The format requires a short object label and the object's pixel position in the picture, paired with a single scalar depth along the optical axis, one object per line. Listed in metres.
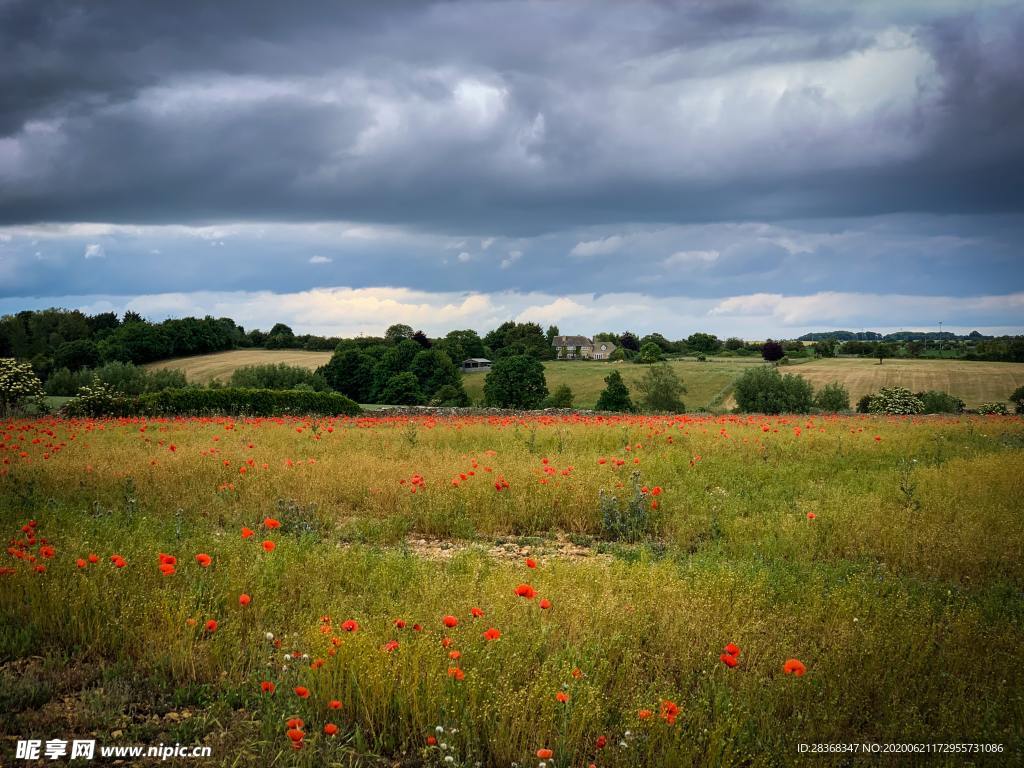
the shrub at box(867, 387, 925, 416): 37.69
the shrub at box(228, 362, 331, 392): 59.81
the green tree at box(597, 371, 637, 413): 59.91
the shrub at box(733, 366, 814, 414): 46.21
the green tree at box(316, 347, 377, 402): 74.94
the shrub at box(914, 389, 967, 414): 39.94
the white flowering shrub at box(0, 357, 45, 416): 23.48
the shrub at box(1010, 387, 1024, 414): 44.73
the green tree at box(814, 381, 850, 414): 51.36
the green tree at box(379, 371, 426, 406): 71.75
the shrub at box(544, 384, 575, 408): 67.72
